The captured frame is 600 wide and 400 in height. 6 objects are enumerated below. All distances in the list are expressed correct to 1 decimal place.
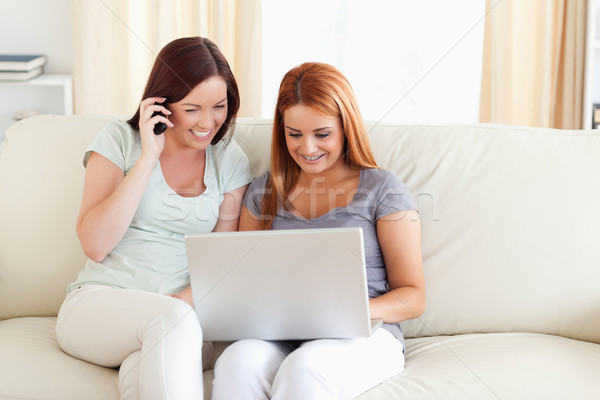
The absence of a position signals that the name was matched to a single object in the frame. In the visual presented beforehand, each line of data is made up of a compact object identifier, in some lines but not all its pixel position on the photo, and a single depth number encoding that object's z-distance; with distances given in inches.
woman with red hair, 114.4
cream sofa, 124.0
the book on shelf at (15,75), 168.3
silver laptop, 111.1
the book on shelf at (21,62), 167.8
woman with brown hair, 119.7
